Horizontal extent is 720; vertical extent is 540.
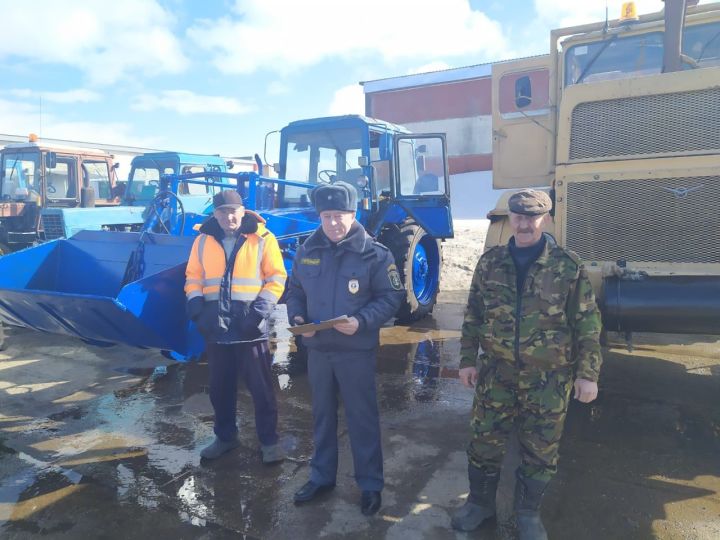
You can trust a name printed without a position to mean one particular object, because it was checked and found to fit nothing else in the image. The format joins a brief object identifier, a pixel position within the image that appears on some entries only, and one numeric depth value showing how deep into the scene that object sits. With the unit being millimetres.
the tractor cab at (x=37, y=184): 8273
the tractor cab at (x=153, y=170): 9188
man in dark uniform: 2836
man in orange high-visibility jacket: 3303
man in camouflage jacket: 2480
